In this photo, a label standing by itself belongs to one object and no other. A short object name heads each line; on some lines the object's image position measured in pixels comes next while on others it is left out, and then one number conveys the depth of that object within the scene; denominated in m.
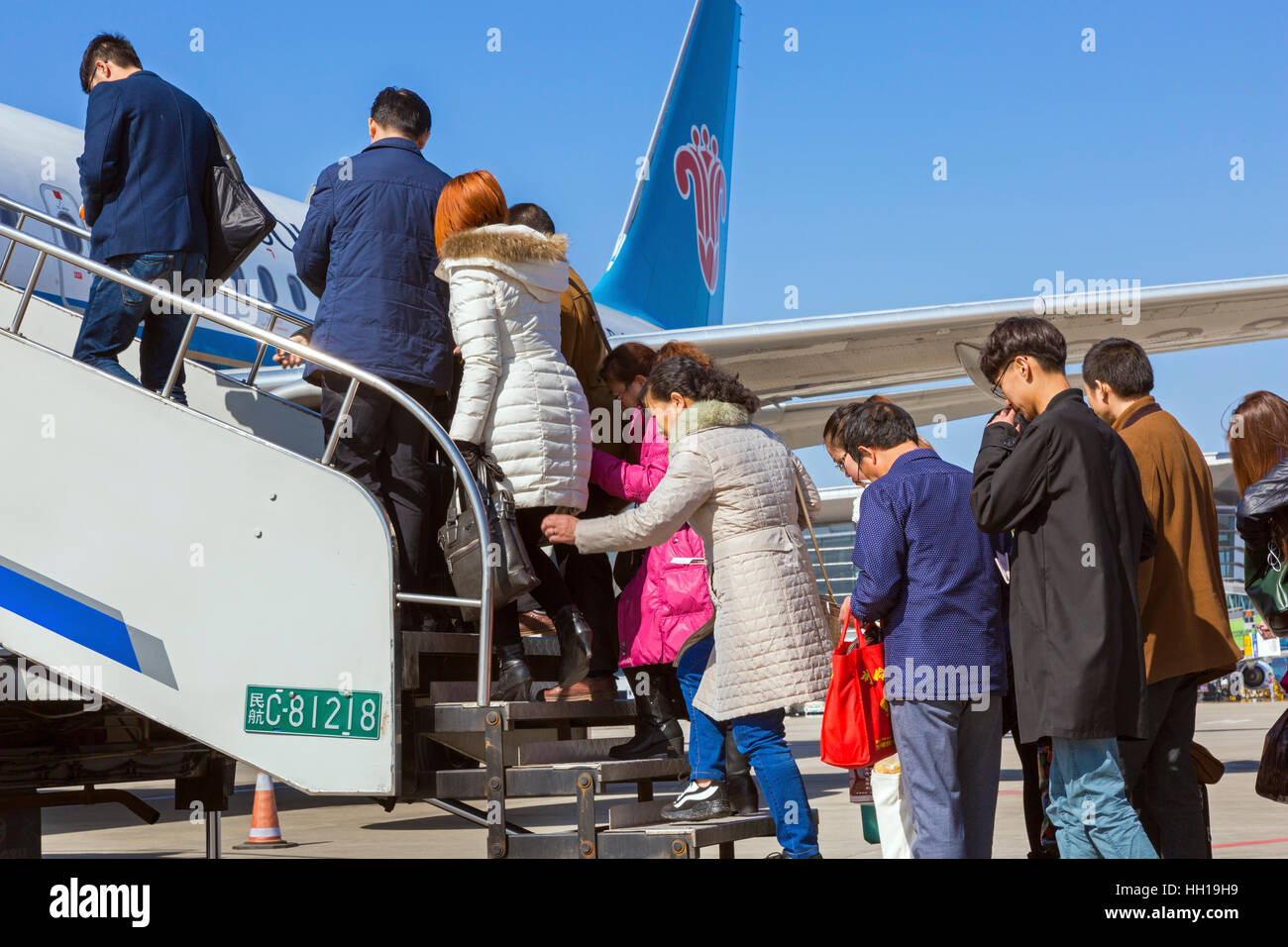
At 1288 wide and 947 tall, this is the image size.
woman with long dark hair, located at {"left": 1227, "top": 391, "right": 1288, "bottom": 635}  3.98
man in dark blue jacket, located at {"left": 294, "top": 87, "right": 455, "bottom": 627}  4.20
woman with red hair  4.08
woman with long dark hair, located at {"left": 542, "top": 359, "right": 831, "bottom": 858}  3.94
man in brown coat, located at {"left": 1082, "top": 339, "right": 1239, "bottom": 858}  3.96
